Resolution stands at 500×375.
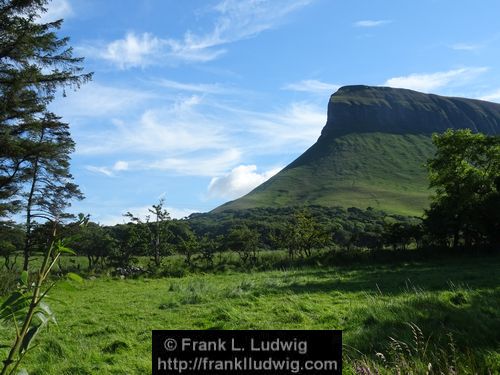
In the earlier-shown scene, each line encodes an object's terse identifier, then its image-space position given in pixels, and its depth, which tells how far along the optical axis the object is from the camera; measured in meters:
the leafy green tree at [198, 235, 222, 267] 39.15
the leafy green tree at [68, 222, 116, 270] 46.98
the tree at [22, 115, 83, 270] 29.36
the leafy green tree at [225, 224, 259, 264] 39.53
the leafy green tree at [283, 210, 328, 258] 40.75
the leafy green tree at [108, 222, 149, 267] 42.00
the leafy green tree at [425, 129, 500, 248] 33.09
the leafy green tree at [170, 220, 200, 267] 40.39
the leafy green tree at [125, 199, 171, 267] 41.06
